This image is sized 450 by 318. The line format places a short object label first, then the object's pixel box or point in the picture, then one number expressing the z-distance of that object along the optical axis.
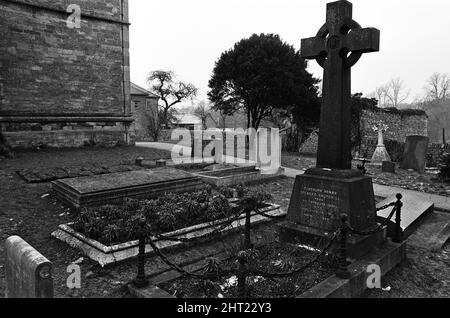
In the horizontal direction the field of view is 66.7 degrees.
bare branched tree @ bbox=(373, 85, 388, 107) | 74.80
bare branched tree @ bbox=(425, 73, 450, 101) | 58.88
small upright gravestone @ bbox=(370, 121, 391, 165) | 16.58
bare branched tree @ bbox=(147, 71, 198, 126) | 44.62
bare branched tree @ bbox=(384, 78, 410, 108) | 72.38
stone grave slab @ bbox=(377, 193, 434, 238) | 6.46
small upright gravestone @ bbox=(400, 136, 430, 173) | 14.86
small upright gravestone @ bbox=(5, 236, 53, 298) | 2.82
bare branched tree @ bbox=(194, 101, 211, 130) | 52.79
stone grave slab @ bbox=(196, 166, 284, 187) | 10.59
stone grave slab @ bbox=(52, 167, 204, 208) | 7.07
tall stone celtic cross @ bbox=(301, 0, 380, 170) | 5.48
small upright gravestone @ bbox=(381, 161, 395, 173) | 14.35
